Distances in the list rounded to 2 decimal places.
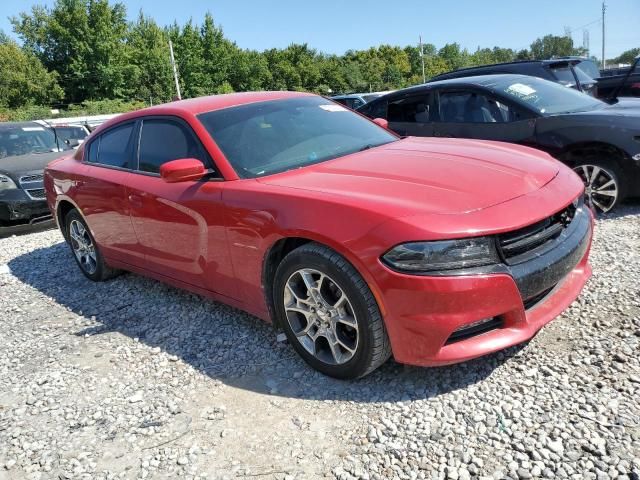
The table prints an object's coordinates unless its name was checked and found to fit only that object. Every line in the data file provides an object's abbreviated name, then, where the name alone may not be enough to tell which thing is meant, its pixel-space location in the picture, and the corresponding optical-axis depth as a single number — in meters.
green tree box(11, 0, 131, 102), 51.41
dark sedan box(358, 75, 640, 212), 5.02
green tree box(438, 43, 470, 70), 90.62
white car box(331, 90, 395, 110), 18.17
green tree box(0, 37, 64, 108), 45.38
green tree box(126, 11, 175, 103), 52.09
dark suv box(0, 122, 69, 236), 7.23
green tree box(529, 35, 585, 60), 91.82
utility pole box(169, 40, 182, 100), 47.20
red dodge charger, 2.40
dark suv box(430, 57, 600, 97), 8.28
